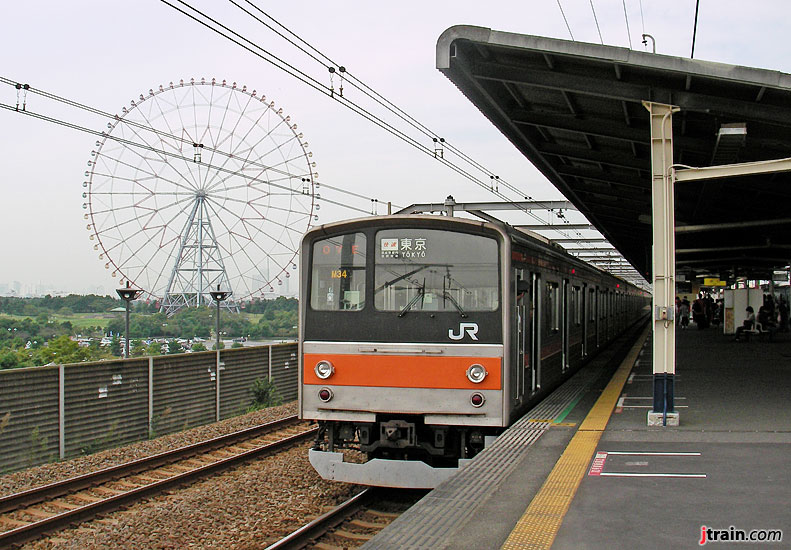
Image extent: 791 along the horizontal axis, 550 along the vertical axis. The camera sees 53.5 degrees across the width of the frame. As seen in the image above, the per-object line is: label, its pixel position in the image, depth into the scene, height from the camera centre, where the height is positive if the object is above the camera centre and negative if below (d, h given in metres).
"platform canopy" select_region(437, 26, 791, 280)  8.70 +2.64
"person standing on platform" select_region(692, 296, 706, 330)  36.34 -0.20
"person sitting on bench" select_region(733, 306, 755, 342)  25.70 -0.45
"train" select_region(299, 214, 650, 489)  7.82 -0.37
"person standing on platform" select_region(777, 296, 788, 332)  33.42 -0.15
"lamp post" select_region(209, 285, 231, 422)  18.80 +0.22
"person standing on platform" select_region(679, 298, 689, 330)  37.66 -0.21
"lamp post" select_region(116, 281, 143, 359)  14.64 +0.17
